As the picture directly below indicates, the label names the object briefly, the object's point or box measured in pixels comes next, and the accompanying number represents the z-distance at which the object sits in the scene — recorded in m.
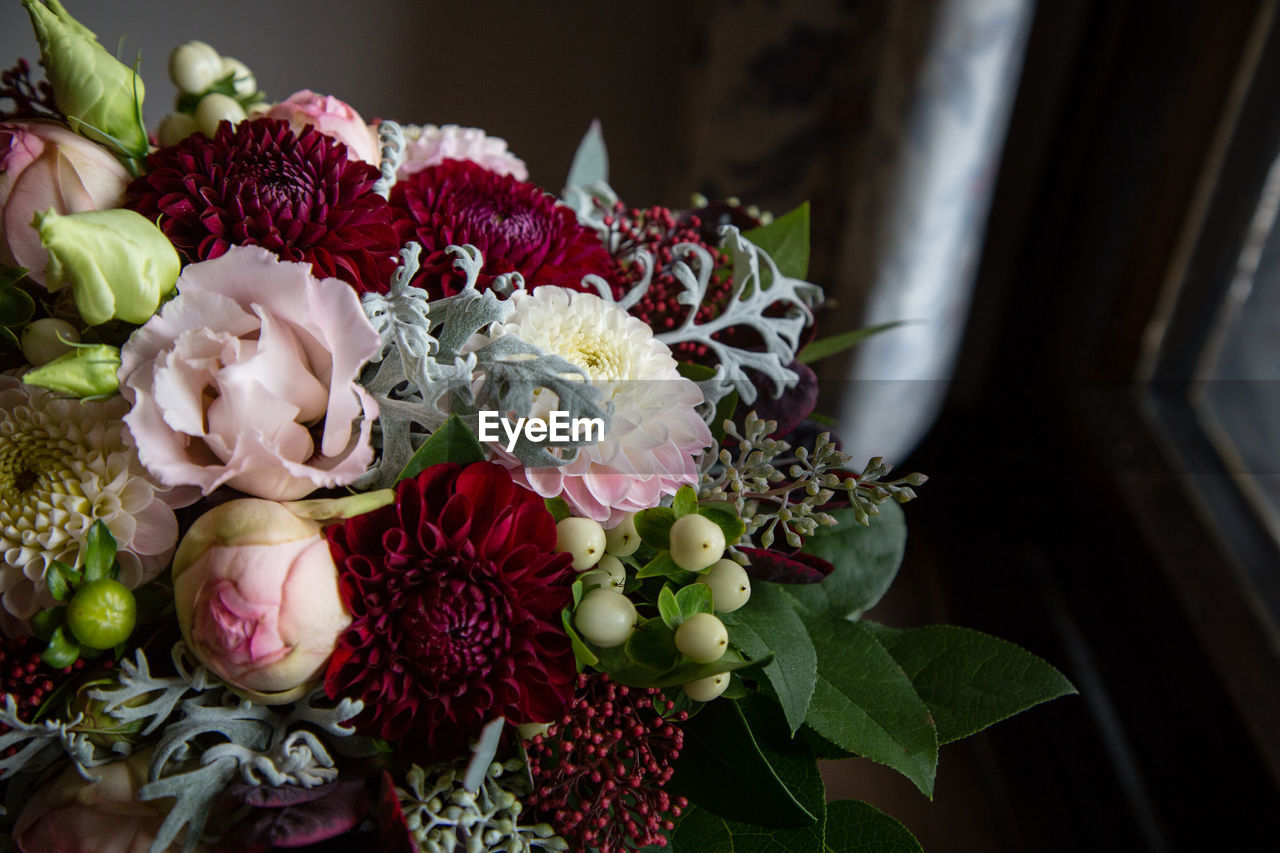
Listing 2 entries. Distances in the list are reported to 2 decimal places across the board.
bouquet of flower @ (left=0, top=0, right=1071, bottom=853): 0.28
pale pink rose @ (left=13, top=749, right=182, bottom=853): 0.30
